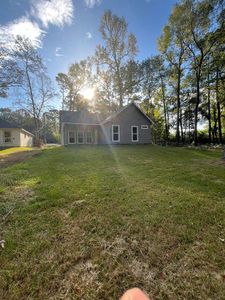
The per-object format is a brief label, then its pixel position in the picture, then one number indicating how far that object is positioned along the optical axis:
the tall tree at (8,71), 9.66
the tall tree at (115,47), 20.78
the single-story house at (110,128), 16.48
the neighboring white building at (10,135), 20.61
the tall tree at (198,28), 14.07
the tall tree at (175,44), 16.07
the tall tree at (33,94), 16.33
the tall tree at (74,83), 28.09
